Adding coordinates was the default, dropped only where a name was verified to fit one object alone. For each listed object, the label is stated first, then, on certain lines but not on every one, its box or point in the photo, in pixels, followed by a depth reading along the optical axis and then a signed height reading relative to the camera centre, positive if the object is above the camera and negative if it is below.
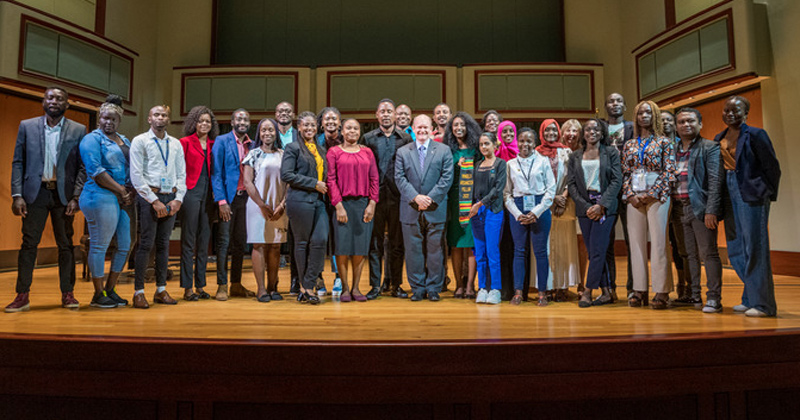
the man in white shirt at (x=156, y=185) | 3.27 +0.40
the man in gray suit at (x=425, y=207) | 3.58 +0.29
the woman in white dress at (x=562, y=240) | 3.69 +0.01
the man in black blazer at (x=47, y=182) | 3.12 +0.40
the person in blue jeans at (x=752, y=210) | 2.92 +0.19
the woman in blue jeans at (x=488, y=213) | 3.50 +0.21
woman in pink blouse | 3.50 +0.34
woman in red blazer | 3.60 +0.33
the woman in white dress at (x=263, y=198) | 3.61 +0.33
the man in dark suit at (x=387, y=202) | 3.82 +0.32
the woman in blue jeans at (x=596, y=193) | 3.42 +0.34
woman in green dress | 3.76 +0.41
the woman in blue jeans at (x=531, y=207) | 3.46 +0.24
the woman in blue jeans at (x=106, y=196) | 3.14 +0.31
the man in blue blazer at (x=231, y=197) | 3.71 +0.35
